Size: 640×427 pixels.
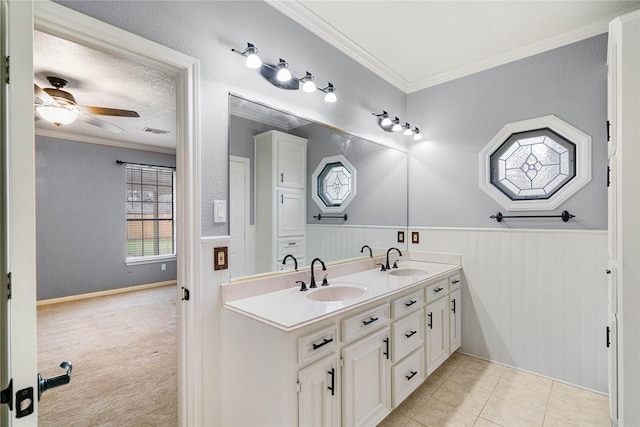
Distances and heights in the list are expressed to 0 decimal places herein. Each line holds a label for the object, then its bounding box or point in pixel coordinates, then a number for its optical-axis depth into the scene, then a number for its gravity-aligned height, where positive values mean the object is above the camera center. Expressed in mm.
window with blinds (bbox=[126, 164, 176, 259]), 5449 +3
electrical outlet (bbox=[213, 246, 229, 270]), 1664 -255
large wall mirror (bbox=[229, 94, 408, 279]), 1835 +150
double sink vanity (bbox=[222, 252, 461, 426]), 1348 -710
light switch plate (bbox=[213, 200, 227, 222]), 1677 +7
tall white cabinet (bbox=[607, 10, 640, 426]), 1394 -23
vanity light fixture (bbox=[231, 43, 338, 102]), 1749 +876
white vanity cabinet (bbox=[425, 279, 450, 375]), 2283 -897
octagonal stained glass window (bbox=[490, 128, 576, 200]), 2424 +389
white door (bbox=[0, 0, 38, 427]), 662 -12
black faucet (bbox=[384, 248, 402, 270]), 2707 -488
